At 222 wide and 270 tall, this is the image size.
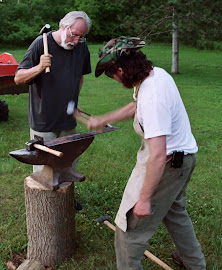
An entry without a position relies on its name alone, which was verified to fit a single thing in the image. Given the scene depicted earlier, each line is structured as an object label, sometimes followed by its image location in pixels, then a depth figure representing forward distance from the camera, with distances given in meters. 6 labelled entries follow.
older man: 3.45
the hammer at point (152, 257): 3.11
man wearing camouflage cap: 2.22
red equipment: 6.40
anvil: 2.79
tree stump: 3.12
